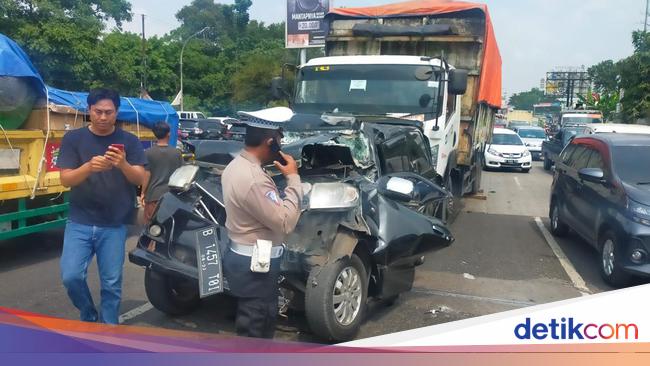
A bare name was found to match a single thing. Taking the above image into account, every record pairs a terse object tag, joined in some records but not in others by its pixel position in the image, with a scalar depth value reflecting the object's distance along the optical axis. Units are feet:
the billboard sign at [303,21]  90.07
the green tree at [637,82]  87.56
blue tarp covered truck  20.44
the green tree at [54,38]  87.40
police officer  9.68
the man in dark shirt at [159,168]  20.93
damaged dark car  13.64
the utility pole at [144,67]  126.62
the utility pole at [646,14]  103.97
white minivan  63.41
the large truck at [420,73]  27.14
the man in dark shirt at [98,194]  12.28
